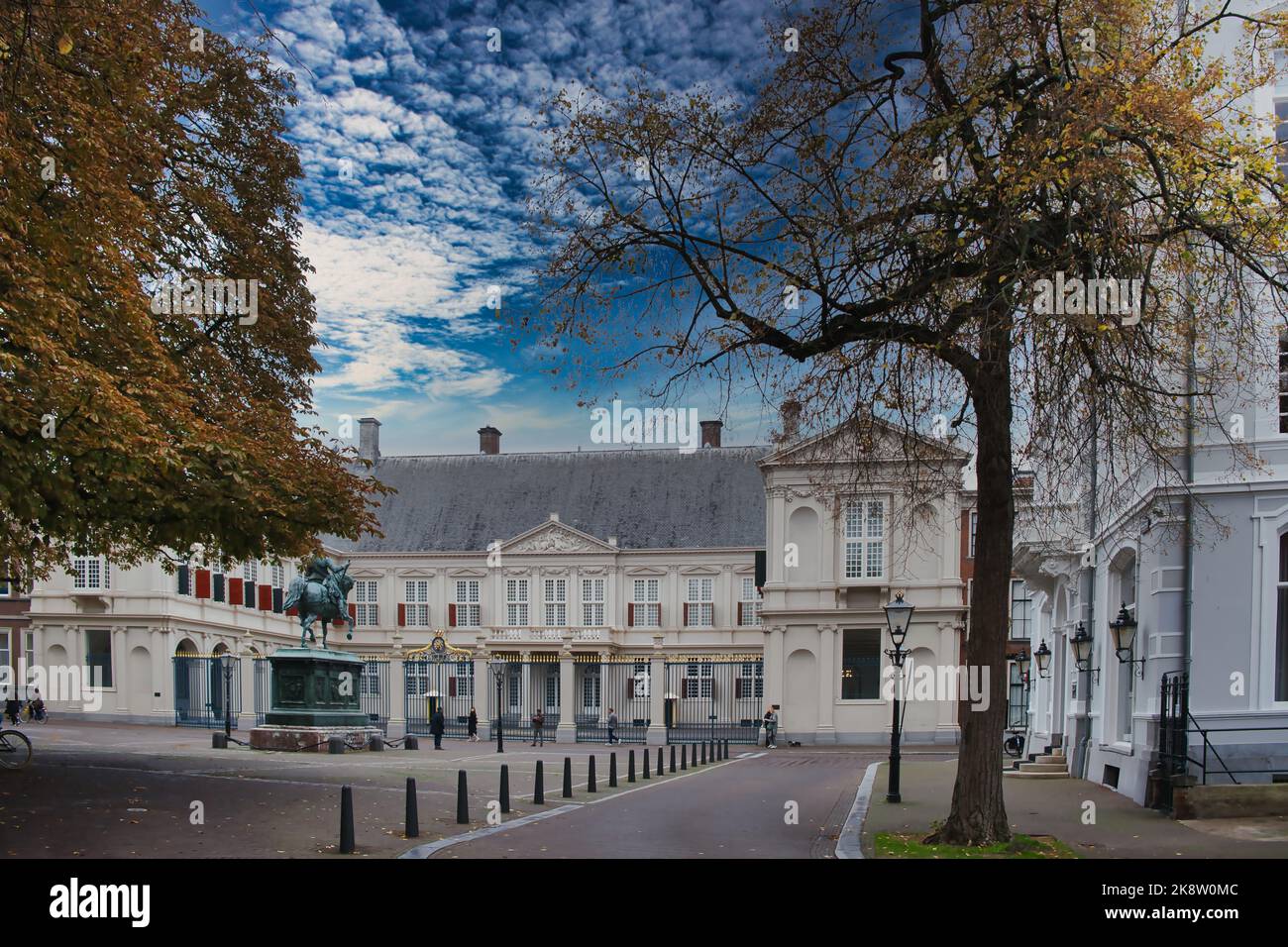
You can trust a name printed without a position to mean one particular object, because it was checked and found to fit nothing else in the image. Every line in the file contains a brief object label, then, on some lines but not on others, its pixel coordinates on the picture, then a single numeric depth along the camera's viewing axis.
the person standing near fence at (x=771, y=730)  44.72
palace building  47.16
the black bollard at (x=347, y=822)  12.48
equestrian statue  31.23
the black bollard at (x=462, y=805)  15.30
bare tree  11.75
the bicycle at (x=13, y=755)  19.11
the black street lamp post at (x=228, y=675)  33.06
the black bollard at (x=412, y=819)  13.76
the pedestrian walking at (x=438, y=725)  37.56
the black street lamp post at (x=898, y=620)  19.96
